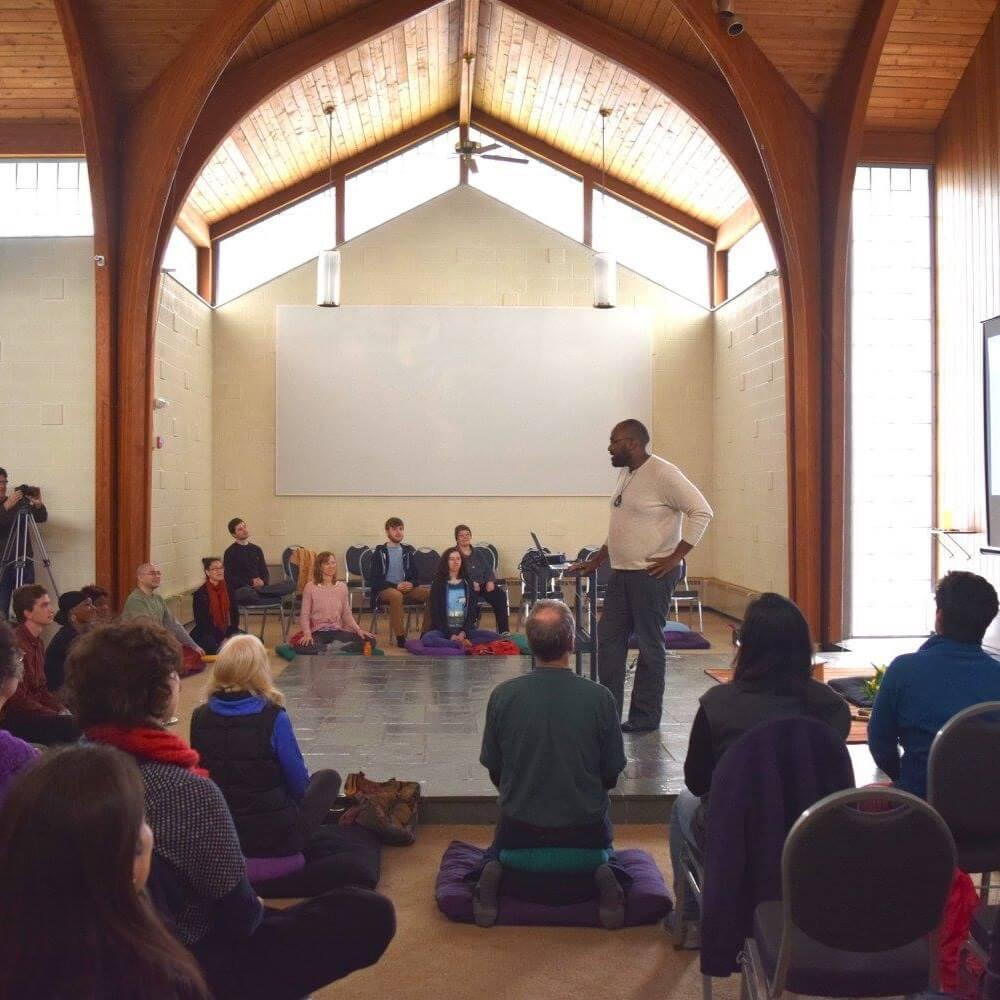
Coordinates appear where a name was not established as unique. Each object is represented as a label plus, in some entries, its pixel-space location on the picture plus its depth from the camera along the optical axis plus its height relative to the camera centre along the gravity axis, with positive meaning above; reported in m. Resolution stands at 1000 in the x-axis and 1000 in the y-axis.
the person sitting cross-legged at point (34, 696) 4.49 -0.84
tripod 7.98 -0.36
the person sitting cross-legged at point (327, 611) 8.16 -0.86
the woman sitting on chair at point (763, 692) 2.43 -0.45
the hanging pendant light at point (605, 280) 8.69 +1.75
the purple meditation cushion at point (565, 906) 3.03 -1.17
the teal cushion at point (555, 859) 3.03 -1.02
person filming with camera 7.99 -0.14
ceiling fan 8.85 +3.07
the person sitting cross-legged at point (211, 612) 8.00 -0.85
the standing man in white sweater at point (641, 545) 4.80 -0.22
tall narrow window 8.41 +0.71
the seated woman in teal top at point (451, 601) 8.45 -0.81
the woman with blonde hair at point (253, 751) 2.89 -0.68
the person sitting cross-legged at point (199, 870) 1.84 -0.64
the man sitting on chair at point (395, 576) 9.22 -0.70
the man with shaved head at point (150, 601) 6.80 -0.64
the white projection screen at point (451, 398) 11.01 +1.02
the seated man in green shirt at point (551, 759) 2.96 -0.73
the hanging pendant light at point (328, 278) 8.80 +1.81
